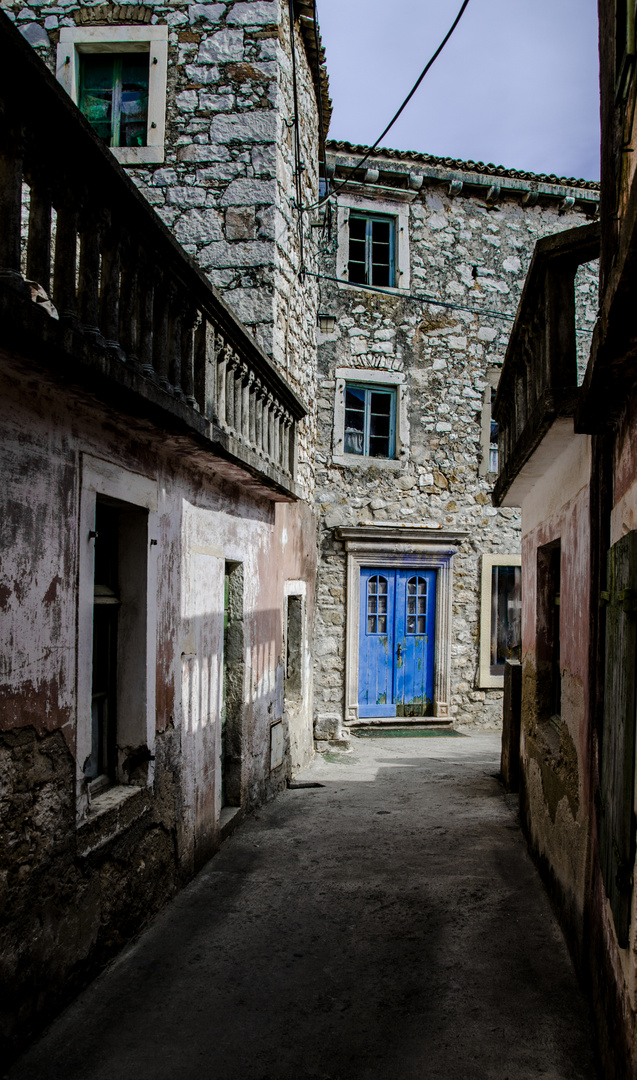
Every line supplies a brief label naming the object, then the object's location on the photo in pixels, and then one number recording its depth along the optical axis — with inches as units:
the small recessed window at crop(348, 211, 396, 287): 475.2
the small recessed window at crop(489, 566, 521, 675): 489.4
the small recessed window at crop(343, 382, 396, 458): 472.7
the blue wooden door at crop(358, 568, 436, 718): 472.7
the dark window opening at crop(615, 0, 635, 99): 107.8
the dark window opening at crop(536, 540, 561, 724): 235.0
